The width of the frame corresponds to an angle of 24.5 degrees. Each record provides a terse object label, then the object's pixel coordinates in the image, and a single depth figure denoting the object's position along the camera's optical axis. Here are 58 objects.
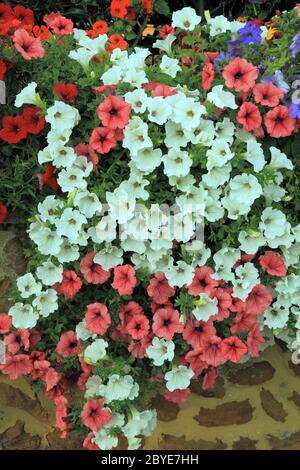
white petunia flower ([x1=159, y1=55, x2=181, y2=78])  2.54
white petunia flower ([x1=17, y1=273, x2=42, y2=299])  2.42
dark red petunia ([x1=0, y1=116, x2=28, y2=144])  2.39
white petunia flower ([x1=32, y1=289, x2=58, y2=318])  2.43
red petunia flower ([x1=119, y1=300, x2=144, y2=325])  2.42
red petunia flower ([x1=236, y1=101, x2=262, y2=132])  2.35
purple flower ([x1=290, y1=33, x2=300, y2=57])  2.42
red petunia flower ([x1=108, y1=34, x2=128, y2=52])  2.98
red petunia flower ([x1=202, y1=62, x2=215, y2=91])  2.41
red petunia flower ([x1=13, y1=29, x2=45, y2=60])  2.43
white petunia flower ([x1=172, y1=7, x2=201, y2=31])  2.69
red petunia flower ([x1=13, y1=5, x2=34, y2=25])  3.39
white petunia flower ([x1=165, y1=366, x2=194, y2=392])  2.44
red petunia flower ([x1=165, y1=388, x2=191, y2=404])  2.54
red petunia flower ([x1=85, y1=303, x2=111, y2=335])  2.40
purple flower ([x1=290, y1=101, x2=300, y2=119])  2.35
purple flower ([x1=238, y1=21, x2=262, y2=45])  2.61
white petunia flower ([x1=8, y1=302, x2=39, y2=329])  2.45
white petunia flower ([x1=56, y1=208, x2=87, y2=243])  2.35
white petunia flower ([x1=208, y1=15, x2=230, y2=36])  2.67
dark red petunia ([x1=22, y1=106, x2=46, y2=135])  2.40
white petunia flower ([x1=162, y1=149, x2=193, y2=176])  2.31
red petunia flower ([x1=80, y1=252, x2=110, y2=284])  2.40
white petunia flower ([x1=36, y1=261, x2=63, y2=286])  2.41
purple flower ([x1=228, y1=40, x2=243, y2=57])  2.60
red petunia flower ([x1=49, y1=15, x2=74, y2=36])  2.83
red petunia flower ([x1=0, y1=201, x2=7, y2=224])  2.44
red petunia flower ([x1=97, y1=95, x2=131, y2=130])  2.32
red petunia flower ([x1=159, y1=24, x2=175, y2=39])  3.12
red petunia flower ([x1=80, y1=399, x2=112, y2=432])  2.45
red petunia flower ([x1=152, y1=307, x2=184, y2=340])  2.38
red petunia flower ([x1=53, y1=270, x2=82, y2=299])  2.40
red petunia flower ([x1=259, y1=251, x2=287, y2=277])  2.41
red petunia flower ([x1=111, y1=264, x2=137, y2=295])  2.34
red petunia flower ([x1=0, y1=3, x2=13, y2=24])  3.19
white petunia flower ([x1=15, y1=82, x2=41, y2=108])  2.33
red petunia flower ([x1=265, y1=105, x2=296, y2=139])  2.37
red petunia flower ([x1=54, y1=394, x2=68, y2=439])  2.50
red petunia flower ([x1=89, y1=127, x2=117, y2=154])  2.34
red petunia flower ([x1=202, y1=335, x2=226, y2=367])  2.41
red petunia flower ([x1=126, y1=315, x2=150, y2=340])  2.39
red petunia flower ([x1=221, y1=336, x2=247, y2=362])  2.38
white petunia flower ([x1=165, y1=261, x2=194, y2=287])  2.36
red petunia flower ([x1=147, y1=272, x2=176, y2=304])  2.40
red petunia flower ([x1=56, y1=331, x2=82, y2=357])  2.49
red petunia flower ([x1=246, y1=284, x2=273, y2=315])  2.43
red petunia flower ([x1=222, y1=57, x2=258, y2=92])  2.36
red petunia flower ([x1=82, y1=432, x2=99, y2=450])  2.52
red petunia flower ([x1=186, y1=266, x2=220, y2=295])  2.38
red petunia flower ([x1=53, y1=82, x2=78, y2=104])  2.40
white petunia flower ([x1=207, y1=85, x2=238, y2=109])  2.32
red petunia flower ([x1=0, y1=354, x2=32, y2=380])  2.49
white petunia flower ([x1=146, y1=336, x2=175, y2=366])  2.39
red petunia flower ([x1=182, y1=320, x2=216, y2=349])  2.42
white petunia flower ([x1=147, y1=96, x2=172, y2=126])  2.31
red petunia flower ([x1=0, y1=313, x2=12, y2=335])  2.49
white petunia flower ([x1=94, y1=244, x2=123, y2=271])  2.39
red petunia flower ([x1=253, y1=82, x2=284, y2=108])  2.36
